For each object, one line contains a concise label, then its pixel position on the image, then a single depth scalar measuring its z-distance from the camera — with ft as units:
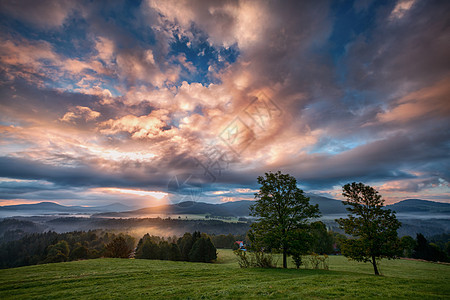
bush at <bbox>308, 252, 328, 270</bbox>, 83.08
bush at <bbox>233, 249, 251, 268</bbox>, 80.94
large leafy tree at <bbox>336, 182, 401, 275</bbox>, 68.85
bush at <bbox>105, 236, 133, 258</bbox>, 173.06
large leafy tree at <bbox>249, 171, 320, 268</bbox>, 80.59
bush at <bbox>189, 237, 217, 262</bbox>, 183.21
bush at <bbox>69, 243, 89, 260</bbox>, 231.50
